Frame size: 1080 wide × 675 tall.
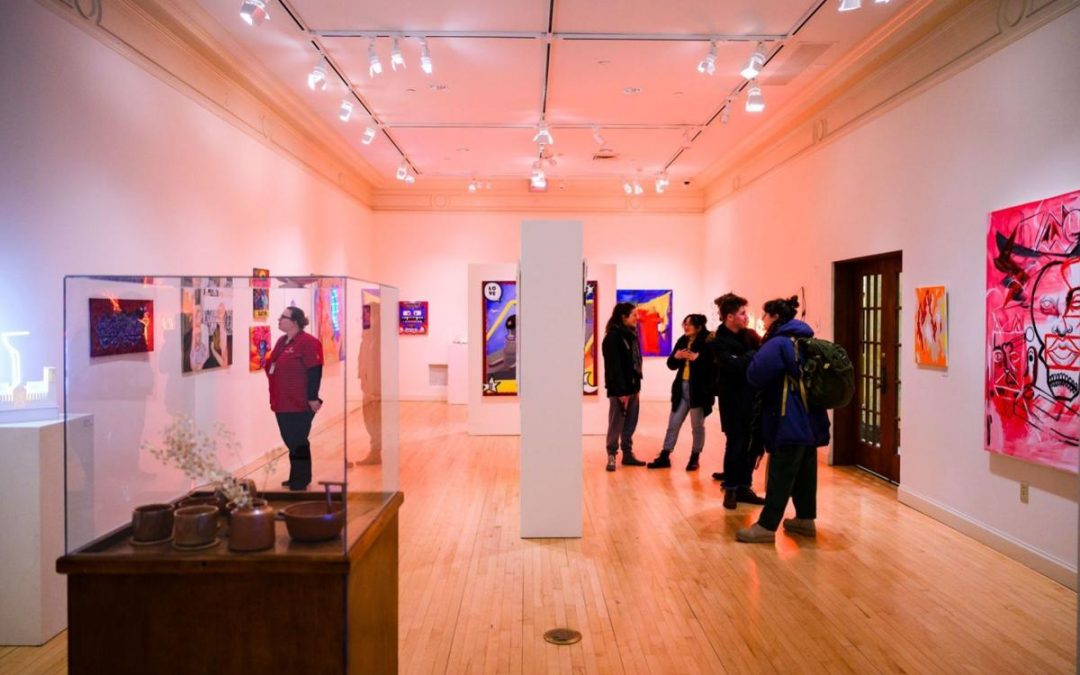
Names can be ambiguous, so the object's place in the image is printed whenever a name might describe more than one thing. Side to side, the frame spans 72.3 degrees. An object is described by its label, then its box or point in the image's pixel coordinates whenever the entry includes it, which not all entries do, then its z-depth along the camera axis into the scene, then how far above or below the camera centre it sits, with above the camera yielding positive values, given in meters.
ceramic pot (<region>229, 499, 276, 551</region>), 2.27 -0.60
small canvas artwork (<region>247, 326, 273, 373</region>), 2.38 -0.04
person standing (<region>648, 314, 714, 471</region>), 7.21 -0.47
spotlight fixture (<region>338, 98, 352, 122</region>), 7.84 +2.40
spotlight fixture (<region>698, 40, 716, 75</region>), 6.54 +2.42
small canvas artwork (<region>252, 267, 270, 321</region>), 2.40 +0.13
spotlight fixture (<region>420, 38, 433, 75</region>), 6.50 +2.45
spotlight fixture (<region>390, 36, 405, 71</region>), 6.34 +2.40
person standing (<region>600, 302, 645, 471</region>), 7.48 -0.32
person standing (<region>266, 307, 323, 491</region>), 2.36 -0.17
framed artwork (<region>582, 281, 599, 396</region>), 9.92 -0.14
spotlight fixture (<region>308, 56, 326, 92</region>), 6.55 +2.32
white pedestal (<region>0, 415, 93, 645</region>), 3.59 -0.96
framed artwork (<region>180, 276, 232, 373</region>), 2.38 +0.05
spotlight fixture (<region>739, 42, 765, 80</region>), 6.42 +2.35
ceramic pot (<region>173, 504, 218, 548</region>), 2.29 -0.60
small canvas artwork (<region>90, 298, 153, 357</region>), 2.37 +0.03
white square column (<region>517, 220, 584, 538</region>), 5.37 -0.36
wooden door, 7.03 -0.25
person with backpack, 5.02 -0.61
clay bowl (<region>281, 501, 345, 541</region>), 2.31 -0.60
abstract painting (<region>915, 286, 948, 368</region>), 5.80 +0.04
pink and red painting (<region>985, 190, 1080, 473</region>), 4.39 +0.00
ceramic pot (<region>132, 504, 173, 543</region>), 2.36 -0.61
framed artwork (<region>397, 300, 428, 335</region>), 14.16 +0.32
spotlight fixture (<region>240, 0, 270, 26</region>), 5.01 +2.21
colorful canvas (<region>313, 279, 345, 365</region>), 2.31 +0.06
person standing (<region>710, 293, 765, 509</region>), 6.30 -0.58
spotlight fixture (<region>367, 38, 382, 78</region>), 6.42 +2.37
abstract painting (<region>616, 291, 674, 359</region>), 14.27 +0.36
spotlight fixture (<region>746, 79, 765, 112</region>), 6.76 +2.14
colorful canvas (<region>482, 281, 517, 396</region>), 10.07 -0.08
